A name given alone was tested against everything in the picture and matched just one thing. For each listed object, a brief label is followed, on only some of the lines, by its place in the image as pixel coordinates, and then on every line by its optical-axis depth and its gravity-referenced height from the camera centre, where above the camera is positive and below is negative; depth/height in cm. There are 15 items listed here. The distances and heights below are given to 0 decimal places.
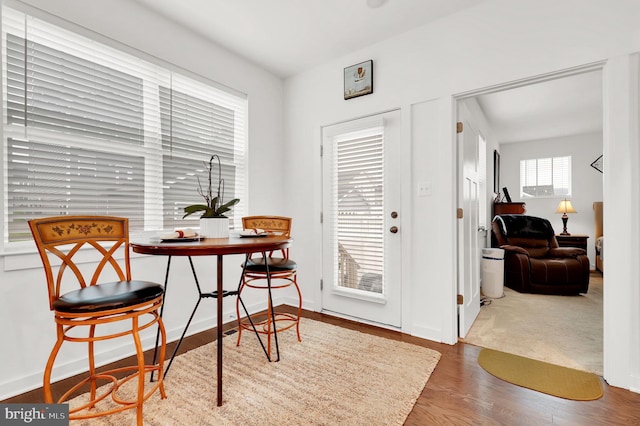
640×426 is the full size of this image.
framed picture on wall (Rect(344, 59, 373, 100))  288 +129
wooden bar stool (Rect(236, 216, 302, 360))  228 -41
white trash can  376 -77
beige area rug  154 -104
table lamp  561 +3
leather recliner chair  387 -64
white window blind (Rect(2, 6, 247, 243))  184 +61
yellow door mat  178 -106
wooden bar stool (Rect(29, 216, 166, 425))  129 -38
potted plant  195 -5
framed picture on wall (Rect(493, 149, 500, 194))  565 +79
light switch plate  257 +20
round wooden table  146 -18
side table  531 -51
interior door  254 -14
